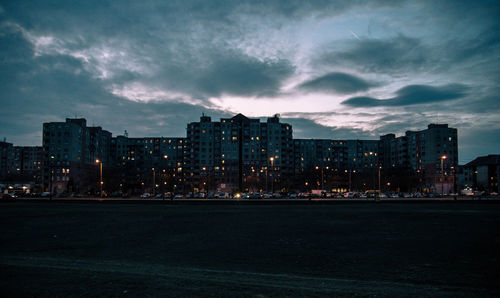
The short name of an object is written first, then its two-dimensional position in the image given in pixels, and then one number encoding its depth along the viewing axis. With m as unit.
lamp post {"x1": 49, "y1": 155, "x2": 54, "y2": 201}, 121.66
